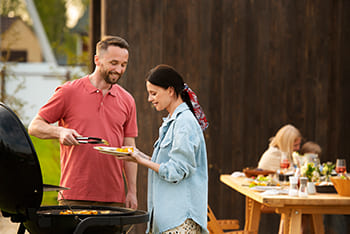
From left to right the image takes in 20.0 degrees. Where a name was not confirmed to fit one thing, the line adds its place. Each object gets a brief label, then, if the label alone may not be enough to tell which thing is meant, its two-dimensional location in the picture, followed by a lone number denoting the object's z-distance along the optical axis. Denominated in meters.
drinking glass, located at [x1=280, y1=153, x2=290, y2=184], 9.17
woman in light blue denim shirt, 5.13
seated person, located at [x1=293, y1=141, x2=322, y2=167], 10.74
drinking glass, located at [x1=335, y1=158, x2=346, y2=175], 8.13
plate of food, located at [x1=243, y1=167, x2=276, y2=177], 9.27
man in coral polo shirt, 5.91
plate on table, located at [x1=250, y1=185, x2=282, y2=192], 7.81
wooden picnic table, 6.92
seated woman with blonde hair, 10.05
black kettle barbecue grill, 4.55
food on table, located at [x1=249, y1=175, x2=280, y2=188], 8.31
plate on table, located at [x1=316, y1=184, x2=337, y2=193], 7.61
